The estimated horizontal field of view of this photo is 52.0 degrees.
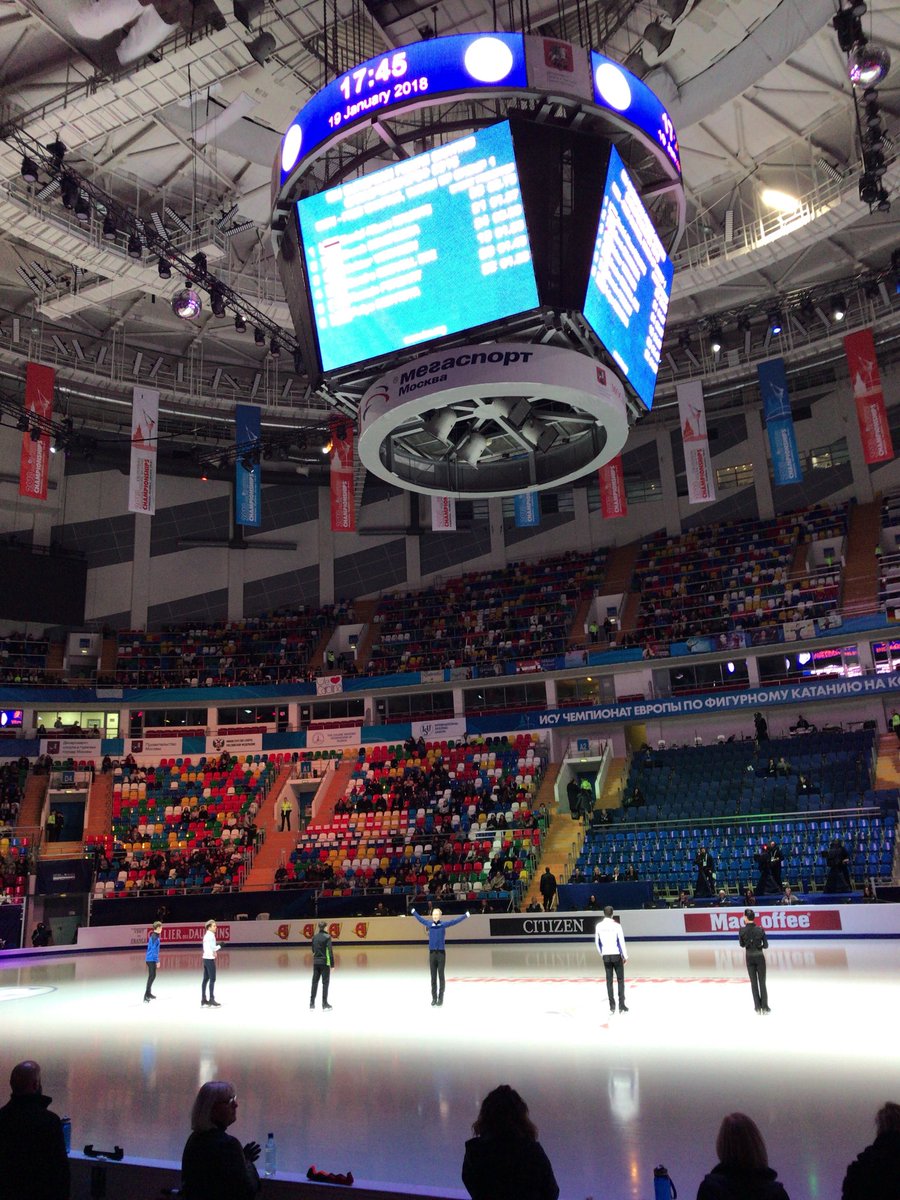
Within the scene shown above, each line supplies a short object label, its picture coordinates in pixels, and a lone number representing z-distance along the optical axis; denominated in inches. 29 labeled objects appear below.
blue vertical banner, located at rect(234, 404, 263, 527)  1207.6
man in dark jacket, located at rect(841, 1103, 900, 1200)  143.8
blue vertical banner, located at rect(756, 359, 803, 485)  1194.0
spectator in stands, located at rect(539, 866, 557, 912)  1006.2
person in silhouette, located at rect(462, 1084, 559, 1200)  153.7
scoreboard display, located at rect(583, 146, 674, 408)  463.2
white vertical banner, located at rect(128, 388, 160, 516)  1056.8
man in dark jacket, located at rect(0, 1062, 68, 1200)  173.0
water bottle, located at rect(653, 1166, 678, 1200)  187.0
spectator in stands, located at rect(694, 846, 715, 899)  975.0
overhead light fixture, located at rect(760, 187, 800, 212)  1037.8
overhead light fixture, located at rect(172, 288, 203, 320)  905.5
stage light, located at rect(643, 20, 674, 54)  654.5
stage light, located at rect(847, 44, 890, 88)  584.7
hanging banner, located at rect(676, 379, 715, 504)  1167.0
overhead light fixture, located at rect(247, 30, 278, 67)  646.5
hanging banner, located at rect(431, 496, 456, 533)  1313.0
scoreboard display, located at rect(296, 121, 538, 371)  445.7
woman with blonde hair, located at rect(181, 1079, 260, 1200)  165.2
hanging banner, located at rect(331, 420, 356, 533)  1189.1
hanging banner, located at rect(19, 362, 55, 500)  1063.6
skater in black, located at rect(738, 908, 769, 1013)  481.4
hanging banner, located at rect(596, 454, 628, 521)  1309.1
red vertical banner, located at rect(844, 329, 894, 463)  1076.5
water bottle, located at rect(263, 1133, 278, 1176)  236.2
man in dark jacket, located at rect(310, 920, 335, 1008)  563.5
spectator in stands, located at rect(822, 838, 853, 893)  910.4
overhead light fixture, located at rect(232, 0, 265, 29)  588.1
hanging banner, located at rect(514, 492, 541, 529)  1384.1
